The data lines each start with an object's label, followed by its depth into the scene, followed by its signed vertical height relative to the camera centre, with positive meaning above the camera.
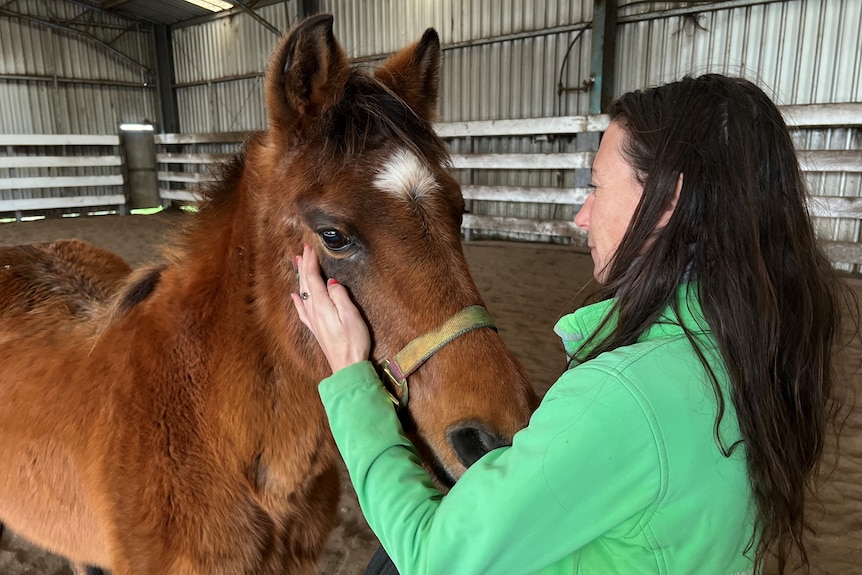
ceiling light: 13.10 +4.52
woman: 0.78 -0.33
